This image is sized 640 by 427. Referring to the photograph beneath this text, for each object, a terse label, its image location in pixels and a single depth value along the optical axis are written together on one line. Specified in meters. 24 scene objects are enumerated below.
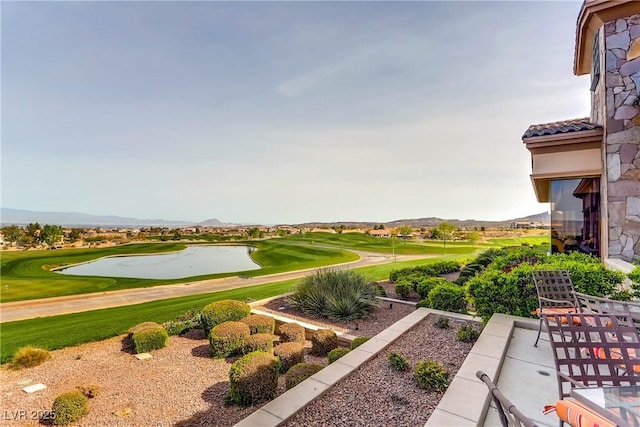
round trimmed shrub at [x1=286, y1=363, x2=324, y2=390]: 3.29
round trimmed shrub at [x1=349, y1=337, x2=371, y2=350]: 4.41
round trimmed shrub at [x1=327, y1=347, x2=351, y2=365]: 3.88
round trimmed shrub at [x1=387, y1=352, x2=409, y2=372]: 3.28
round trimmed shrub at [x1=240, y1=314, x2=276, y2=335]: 5.60
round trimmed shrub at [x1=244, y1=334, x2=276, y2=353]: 4.79
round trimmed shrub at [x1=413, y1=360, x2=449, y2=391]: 2.91
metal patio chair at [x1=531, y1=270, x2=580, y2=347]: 3.70
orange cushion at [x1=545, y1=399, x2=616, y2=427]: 1.28
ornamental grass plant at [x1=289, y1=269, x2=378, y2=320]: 6.64
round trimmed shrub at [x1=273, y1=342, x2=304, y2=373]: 4.36
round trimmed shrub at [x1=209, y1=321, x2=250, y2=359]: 4.93
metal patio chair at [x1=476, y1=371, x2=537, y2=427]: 0.83
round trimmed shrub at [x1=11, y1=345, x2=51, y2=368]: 4.88
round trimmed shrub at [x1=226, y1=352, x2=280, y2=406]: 3.45
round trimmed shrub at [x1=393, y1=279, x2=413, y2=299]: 7.93
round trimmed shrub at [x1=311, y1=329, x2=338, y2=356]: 4.88
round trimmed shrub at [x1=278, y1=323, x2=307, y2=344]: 5.29
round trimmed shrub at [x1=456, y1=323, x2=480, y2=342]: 4.16
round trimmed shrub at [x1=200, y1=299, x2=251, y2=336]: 5.87
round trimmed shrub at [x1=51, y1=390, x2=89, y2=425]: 3.33
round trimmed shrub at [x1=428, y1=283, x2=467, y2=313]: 5.72
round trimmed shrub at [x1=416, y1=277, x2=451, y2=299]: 7.49
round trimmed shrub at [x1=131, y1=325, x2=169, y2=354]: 5.28
